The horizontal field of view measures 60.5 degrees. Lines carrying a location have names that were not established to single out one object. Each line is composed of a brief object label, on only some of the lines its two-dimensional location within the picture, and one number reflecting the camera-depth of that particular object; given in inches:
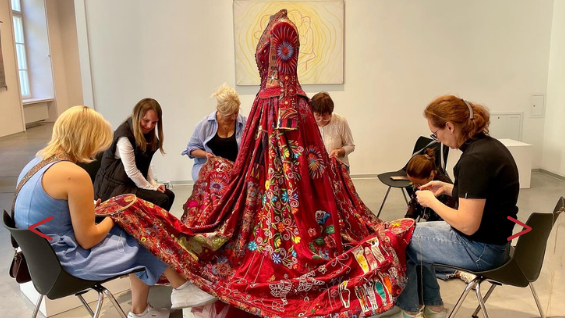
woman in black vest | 126.6
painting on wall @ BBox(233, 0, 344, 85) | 215.9
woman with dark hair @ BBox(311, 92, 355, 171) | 156.0
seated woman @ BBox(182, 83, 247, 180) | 141.9
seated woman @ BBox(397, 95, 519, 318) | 83.9
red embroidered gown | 94.0
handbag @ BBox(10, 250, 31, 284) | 86.8
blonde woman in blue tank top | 80.4
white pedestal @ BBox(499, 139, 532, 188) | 209.2
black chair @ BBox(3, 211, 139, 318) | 77.1
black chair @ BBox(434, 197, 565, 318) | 82.8
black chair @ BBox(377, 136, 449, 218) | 150.3
